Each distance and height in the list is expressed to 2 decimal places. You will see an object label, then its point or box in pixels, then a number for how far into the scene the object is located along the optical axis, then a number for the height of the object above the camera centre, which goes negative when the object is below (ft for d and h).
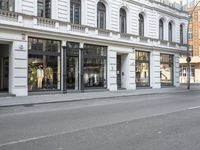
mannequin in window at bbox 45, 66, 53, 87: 49.33 +0.20
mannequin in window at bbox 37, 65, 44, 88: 48.19 +0.20
